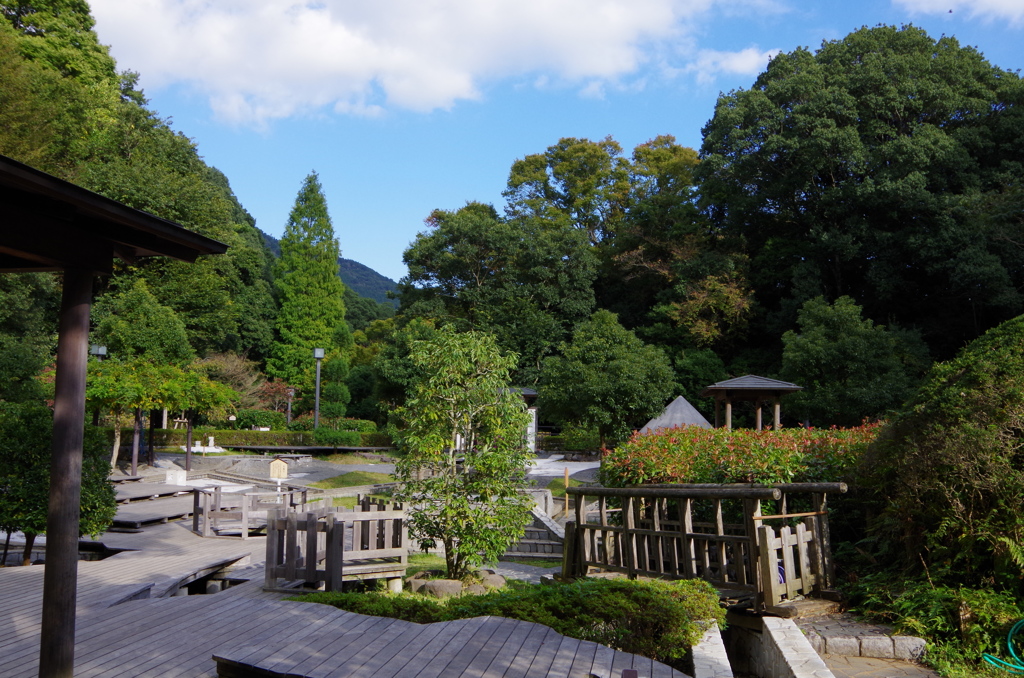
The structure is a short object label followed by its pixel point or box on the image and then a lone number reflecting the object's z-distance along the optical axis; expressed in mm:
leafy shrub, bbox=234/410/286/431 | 36062
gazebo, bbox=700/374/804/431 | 17891
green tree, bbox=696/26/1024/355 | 28281
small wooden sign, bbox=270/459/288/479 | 15646
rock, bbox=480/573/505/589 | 9742
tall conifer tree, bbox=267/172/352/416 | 44875
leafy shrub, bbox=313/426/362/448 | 32125
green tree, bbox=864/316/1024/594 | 5984
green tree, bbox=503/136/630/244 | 45156
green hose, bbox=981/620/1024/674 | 5422
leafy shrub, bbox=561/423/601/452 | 30995
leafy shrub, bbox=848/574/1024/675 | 5691
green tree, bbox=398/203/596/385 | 37375
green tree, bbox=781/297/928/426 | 23641
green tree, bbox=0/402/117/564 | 9273
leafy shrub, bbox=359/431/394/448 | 33594
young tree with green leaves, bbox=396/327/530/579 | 9484
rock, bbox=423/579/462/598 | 8992
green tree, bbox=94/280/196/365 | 24578
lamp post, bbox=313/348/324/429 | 30406
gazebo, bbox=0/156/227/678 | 4203
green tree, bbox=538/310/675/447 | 24906
